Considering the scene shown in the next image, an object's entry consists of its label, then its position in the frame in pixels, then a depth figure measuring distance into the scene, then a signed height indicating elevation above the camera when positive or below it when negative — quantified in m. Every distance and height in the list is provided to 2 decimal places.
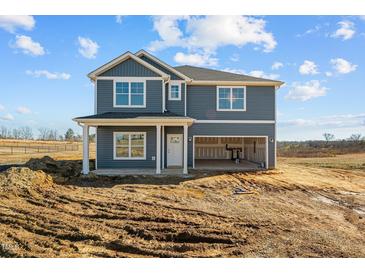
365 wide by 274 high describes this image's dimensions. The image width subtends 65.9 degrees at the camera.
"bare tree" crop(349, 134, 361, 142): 50.65 +1.11
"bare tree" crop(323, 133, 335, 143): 56.57 +1.41
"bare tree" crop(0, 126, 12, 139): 89.64 +2.42
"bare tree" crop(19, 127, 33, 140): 93.96 +2.24
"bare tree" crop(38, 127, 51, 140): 94.44 +2.26
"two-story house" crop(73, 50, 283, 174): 15.38 +1.97
